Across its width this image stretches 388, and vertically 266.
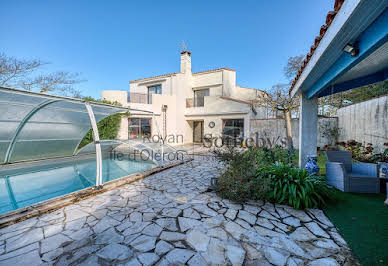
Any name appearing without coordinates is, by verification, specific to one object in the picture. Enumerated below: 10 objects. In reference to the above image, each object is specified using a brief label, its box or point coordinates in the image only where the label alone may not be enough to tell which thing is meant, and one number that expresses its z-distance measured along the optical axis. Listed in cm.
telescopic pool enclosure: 518
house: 1437
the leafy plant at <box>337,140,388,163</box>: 573
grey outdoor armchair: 427
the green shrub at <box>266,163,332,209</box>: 375
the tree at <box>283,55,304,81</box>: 1481
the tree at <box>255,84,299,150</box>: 1025
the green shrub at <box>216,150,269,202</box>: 404
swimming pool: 494
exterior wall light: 261
